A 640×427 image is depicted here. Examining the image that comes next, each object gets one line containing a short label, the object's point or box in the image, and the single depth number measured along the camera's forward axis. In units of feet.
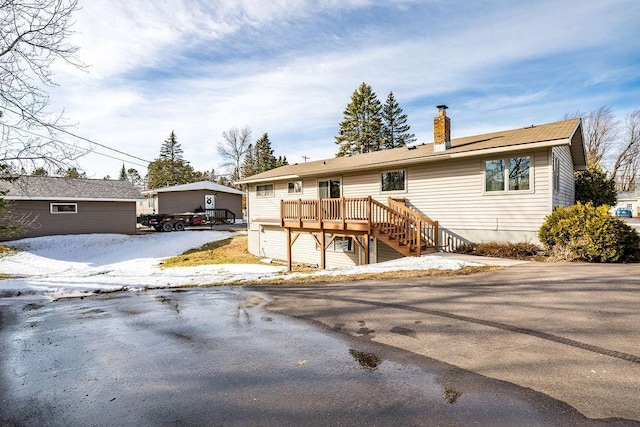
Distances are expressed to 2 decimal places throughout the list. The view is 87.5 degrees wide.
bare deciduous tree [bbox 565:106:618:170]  124.47
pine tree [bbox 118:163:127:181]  298.15
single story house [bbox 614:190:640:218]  142.86
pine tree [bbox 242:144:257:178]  192.25
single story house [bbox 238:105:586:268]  37.73
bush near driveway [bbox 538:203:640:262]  30.07
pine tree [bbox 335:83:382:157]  156.46
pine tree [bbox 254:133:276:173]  197.58
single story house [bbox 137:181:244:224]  106.73
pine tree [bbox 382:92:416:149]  161.89
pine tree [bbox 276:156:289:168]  204.16
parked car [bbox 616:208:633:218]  140.87
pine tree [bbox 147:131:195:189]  204.54
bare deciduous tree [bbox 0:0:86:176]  29.35
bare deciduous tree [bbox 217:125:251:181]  195.62
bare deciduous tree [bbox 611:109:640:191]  125.08
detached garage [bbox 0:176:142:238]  73.20
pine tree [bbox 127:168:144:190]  305.32
